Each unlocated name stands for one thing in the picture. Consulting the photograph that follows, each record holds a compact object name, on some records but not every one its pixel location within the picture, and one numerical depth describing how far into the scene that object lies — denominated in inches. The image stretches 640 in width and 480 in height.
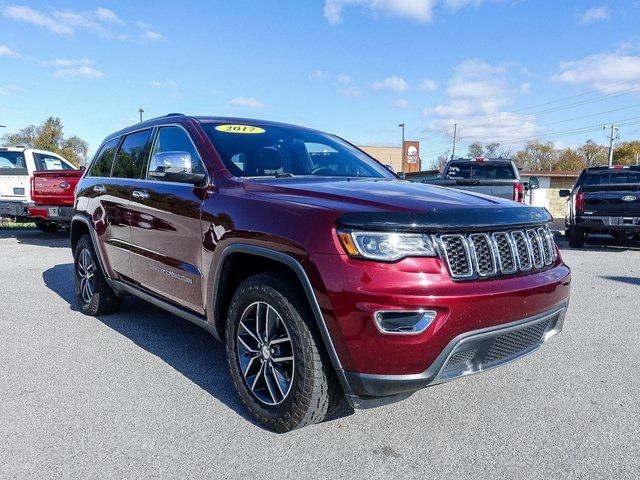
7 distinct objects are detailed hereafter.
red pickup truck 425.7
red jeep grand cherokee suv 95.2
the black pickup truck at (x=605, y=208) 393.7
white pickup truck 463.5
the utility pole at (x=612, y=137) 2460.6
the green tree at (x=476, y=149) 3351.4
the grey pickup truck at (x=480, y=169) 499.5
